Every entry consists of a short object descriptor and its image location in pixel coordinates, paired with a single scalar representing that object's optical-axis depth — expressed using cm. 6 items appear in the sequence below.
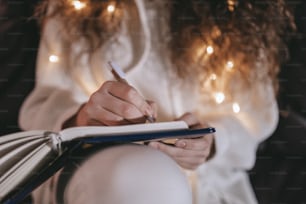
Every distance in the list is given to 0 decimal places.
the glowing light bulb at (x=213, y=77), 131
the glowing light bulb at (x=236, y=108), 134
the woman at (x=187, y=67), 125
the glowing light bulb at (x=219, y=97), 132
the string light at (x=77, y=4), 126
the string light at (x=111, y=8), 126
